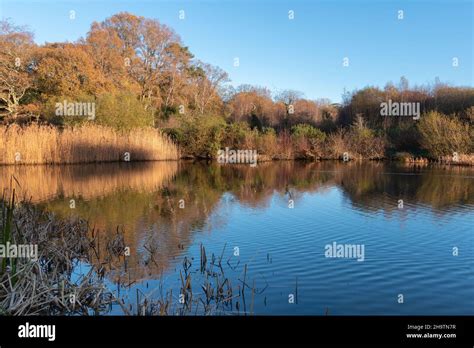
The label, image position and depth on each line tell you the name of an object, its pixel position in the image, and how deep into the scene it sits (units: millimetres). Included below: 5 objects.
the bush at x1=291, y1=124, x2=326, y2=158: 32062
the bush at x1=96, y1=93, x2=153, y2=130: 27938
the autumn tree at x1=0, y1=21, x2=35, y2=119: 30547
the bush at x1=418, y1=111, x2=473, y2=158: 26547
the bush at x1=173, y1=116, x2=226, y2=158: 31375
